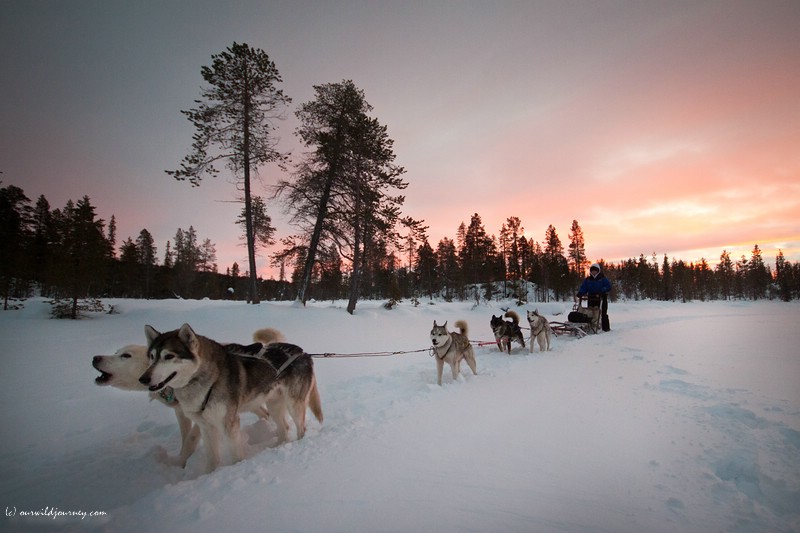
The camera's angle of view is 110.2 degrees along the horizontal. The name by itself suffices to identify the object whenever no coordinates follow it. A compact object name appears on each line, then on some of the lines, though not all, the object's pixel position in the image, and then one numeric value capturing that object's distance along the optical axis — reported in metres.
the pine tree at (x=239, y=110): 12.26
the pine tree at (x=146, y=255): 42.69
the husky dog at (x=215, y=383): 2.86
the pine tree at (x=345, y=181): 14.27
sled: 11.02
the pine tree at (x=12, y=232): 9.05
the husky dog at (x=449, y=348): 6.06
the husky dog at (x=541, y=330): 9.02
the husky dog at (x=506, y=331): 9.02
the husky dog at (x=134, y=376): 3.07
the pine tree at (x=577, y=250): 50.38
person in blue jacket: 11.55
